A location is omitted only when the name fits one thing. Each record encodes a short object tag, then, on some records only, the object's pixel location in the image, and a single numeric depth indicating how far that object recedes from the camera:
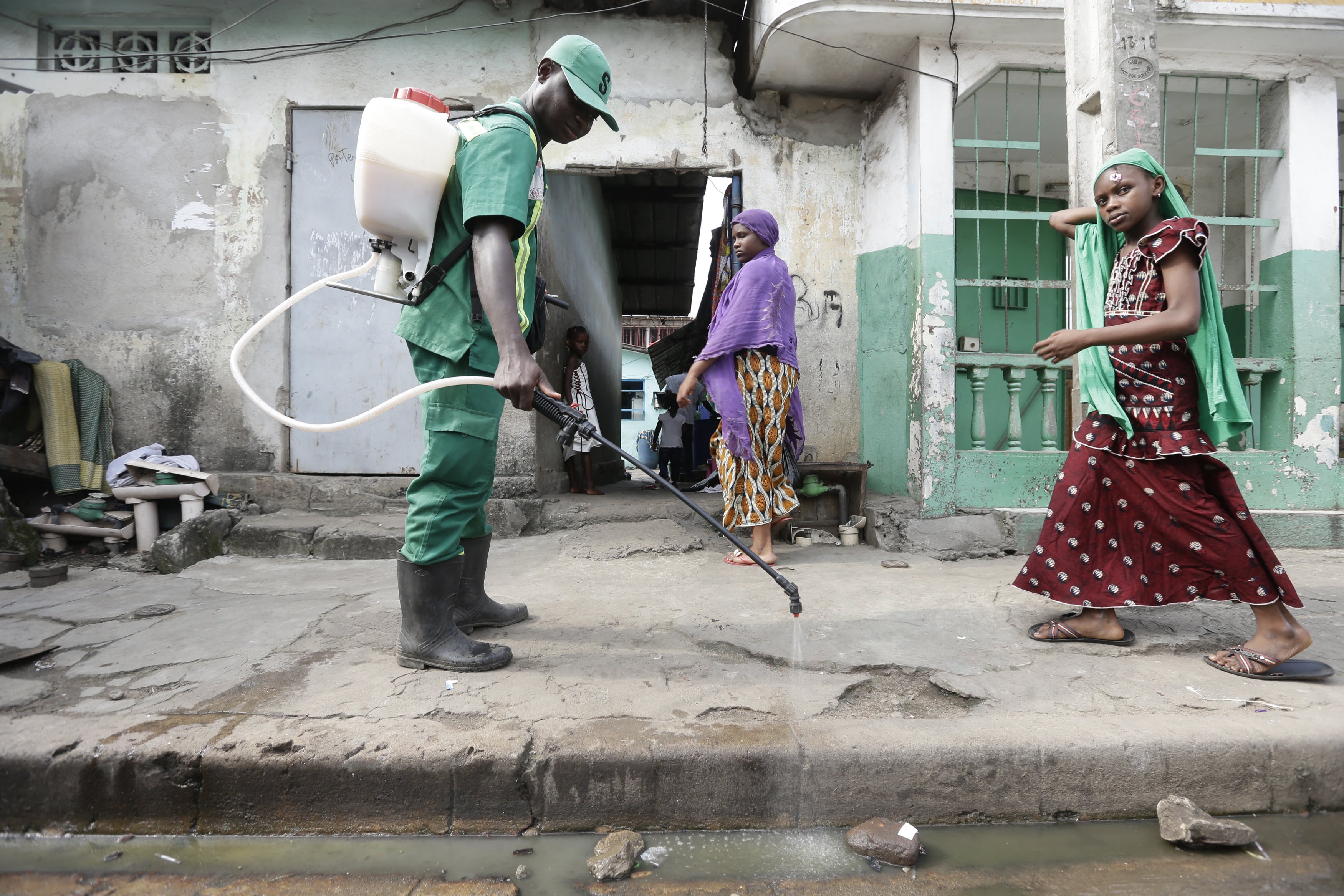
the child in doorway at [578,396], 6.28
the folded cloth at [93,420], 4.73
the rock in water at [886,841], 1.52
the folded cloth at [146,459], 4.46
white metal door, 5.12
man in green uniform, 1.96
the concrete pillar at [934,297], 4.43
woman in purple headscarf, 3.71
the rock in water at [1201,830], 1.55
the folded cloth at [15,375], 4.35
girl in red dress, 2.18
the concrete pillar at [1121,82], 2.73
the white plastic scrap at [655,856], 1.54
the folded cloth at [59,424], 4.53
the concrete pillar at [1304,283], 4.52
